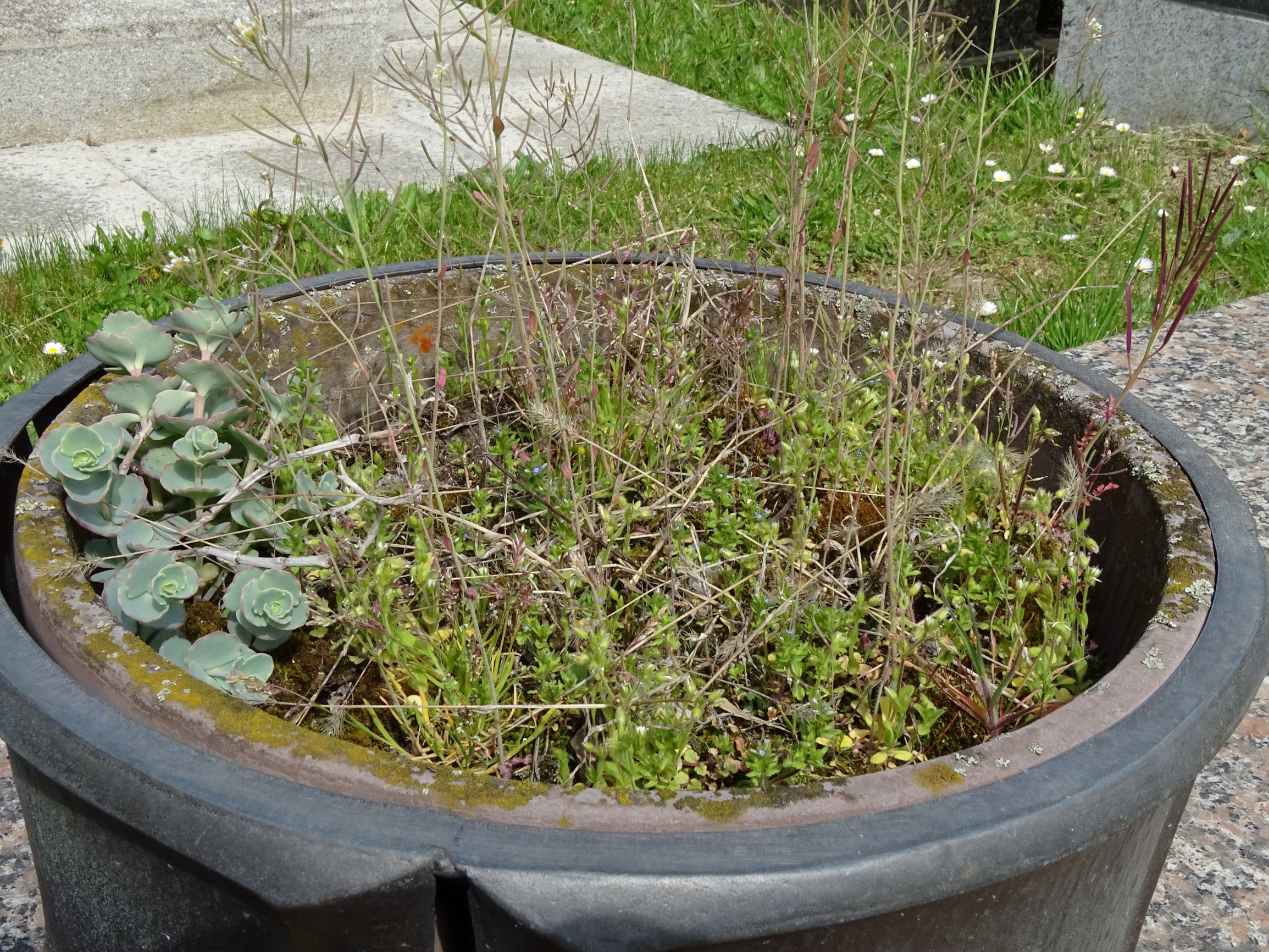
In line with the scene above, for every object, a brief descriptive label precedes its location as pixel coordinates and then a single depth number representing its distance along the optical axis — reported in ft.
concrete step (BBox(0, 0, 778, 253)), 5.32
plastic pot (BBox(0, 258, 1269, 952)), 1.53
